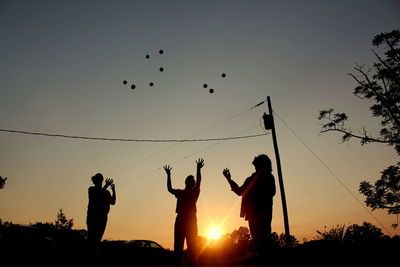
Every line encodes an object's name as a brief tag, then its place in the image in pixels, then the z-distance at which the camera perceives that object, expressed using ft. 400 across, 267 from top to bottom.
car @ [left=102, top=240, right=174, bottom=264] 47.03
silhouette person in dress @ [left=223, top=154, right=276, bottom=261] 13.00
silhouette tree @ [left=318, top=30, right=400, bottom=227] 65.98
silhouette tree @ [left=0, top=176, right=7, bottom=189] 86.50
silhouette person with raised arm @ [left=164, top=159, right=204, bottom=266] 17.53
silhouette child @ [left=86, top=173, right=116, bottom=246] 17.89
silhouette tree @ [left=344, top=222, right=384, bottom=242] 198.16
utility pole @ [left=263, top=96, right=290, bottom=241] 41.46
